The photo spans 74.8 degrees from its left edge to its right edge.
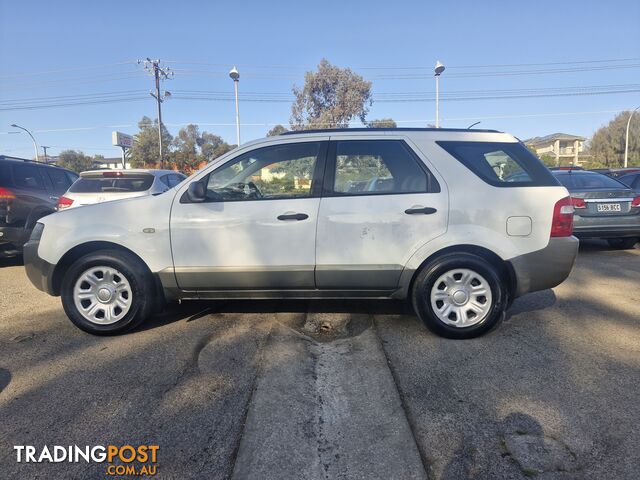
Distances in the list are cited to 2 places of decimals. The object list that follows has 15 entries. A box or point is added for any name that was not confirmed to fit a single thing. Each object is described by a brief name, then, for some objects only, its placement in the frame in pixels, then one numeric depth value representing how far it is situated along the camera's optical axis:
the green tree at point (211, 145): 55.47
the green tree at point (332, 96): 35.56
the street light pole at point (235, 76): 24.45
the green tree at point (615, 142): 46.03
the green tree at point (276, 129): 42.28
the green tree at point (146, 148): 51.62
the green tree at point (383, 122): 37.56
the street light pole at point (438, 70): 20.73
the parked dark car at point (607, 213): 7.27
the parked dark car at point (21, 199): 6.71
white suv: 3.69
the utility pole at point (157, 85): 32.53
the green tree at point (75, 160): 68.31
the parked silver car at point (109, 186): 6.75
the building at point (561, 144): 67.40
